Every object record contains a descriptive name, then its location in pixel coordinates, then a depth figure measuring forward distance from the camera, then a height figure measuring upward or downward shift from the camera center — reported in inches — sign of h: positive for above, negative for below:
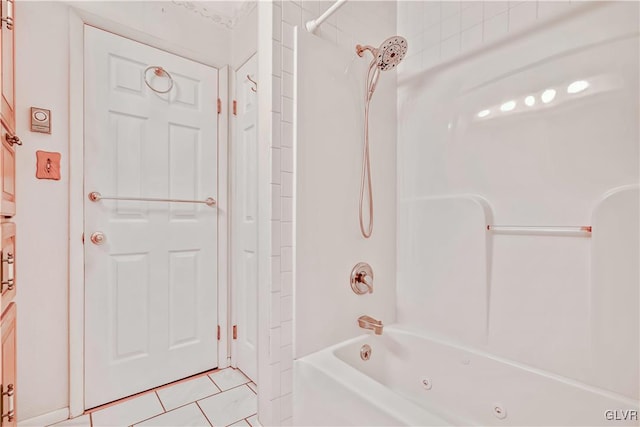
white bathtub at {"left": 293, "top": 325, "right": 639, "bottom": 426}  36.4 -25.3
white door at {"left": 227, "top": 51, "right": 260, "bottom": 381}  81.7 +7.3
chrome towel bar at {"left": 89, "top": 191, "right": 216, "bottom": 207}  63.9 +2.2
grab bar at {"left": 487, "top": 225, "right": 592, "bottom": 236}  41.4 -2.4
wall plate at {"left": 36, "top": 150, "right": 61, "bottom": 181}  57.2 +8.2
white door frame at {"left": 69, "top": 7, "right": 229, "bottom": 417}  60.2 +1.3
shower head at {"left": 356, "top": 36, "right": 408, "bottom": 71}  47.8 +25.8
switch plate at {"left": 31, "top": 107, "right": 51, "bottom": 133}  56.4 +16.6
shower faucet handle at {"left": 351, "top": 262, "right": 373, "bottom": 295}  55.1 -12.7
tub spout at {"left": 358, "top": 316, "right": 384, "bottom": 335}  51.1 -19.8
